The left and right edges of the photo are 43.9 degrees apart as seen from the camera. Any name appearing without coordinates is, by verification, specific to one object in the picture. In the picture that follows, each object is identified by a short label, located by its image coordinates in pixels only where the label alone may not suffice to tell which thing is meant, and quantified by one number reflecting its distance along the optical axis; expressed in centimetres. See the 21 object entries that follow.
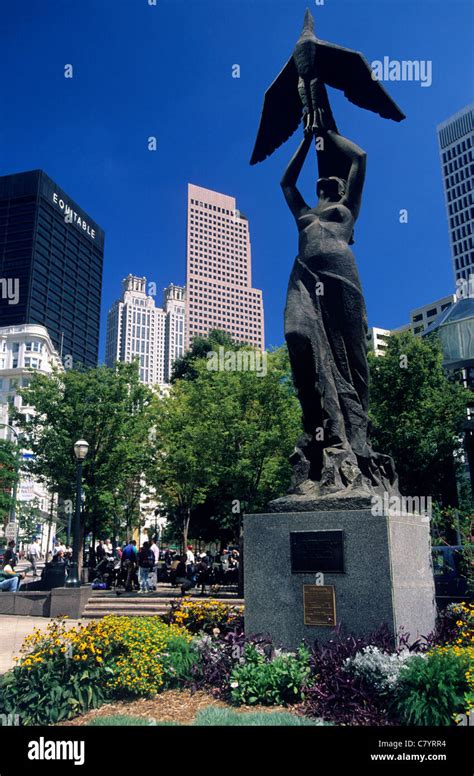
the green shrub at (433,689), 496
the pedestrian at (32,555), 3245
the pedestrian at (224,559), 3071
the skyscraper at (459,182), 12069
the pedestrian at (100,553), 2815
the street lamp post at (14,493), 3622
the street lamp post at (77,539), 1727
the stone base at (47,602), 1675
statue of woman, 778
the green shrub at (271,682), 596
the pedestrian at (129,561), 1966
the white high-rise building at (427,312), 11119
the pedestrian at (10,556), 2325
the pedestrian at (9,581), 2003
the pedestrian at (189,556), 2460
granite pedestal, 647
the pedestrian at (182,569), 2111
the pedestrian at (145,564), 1944
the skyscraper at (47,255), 12388
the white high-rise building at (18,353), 8375
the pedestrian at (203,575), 1959
